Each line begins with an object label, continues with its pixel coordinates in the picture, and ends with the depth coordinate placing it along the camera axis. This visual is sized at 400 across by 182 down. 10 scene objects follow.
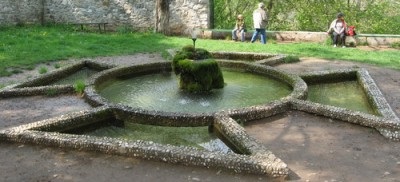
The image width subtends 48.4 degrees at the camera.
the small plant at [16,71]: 10.57
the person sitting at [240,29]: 15.67
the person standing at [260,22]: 14.89
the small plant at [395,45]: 14.41
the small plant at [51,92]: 8.70
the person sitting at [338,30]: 14.19
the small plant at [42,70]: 10.41
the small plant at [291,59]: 11.55
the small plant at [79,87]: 8.64
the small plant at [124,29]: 17.16
